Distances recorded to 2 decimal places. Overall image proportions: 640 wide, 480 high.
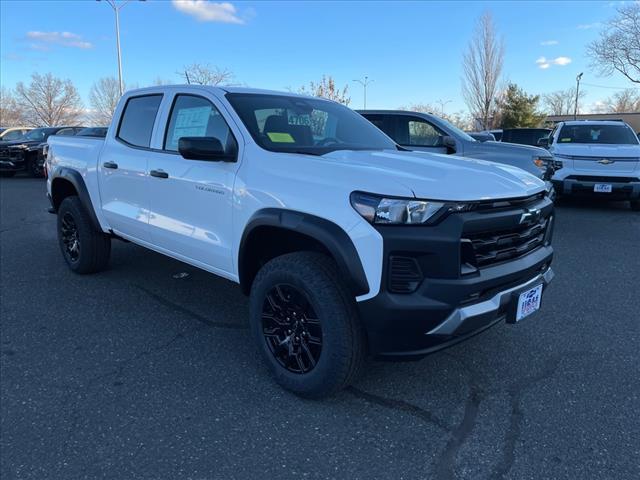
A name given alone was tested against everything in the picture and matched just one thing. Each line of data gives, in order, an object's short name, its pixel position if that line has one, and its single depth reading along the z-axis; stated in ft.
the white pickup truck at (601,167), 29.12
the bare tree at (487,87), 112.57
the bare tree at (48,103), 224.12
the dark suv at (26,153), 51.78
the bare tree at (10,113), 235.20
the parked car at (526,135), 67.00
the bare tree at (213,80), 111.93
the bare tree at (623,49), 82.43
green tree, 130.00
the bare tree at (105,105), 210.59
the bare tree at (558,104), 258.98
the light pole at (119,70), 94.82
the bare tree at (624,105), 234.01
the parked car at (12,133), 55.35
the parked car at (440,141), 25.36
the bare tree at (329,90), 98.17
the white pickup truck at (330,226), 7.68
